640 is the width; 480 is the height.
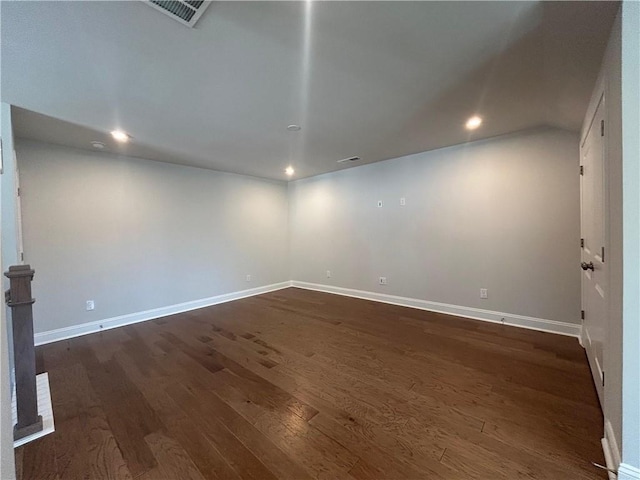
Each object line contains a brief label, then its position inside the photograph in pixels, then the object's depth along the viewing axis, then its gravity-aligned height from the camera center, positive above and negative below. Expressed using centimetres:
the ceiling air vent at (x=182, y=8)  130 +121
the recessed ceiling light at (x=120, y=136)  281 +119
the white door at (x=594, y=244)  165 -15
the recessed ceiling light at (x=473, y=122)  271 +118
